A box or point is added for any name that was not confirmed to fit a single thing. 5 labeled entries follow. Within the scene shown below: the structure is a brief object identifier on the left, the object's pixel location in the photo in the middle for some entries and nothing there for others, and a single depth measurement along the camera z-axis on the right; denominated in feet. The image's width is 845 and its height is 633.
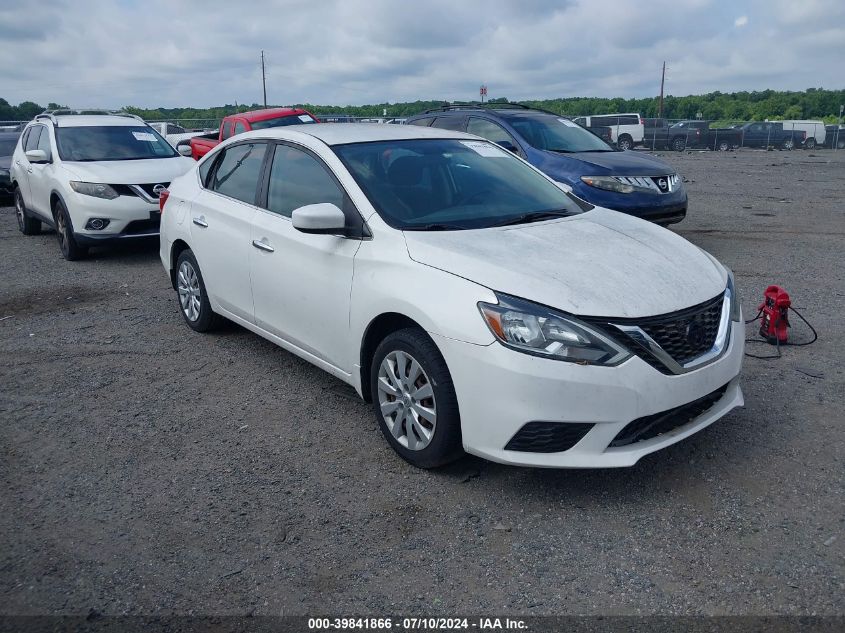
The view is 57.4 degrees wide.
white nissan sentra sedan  11.05
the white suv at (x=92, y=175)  30.35
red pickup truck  50.11
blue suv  28.14
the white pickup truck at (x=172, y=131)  87.71
